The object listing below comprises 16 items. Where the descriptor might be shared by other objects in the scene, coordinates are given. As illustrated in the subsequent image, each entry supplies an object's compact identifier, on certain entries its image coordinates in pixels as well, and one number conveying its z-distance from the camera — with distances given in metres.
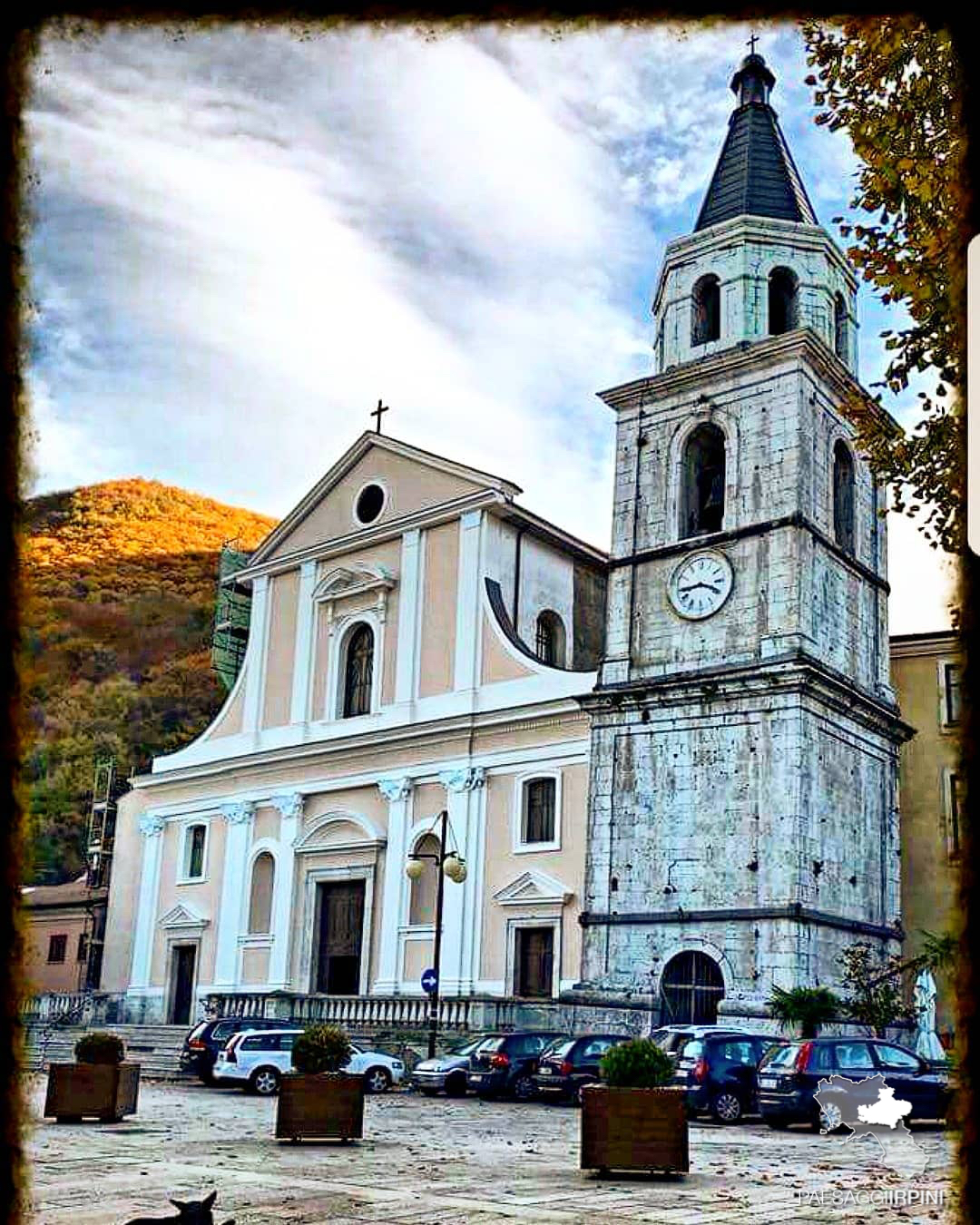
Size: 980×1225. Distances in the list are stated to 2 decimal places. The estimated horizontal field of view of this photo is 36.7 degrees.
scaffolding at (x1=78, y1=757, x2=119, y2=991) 43.91
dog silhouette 6.13
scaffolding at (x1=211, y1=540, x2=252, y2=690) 43.00
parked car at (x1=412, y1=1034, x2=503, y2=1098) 22.97
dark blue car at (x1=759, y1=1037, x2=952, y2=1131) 17.84
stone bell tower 25.84
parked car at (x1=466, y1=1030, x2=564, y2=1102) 22.50
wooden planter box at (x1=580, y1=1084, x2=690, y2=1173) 11.70
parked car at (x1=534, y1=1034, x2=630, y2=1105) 21.33
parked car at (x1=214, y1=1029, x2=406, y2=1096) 23.61
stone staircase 30.97
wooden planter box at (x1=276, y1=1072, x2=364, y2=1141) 14.29
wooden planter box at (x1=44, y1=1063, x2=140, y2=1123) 16.58
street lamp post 25.16
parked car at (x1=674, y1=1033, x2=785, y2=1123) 19.25
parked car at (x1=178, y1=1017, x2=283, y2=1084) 25.80
